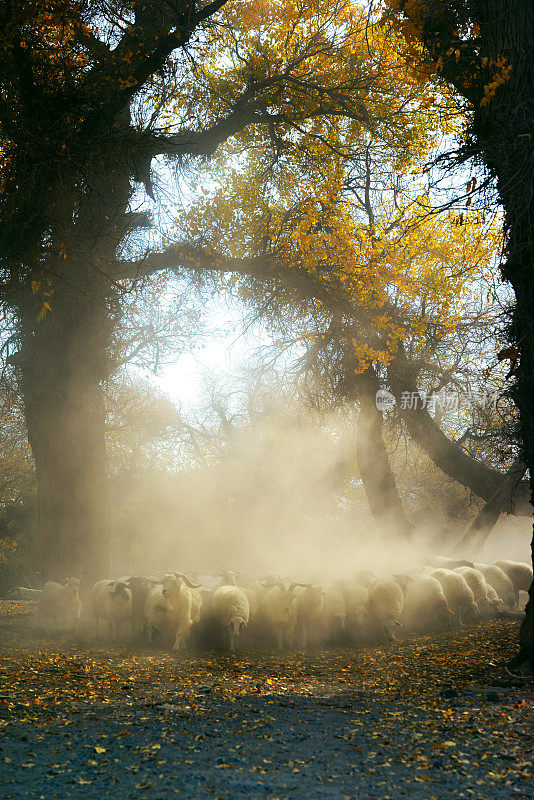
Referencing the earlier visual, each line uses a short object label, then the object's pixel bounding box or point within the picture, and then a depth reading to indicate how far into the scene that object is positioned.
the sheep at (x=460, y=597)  12.01
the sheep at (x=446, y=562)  14.95
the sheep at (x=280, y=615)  10.38
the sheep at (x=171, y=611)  10.02
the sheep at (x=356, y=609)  10.76
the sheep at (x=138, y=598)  11.15
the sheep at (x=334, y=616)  10.69
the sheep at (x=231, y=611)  9.81
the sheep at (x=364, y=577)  12.05
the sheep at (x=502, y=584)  14.73
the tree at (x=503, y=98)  6.78
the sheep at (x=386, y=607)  10.69
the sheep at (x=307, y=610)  10.66
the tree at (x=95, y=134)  8.64
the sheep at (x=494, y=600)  12.87
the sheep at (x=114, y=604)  10.80
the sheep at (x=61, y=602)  11.62
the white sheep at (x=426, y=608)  11.59
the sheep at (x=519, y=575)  15.60
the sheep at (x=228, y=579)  12.73
